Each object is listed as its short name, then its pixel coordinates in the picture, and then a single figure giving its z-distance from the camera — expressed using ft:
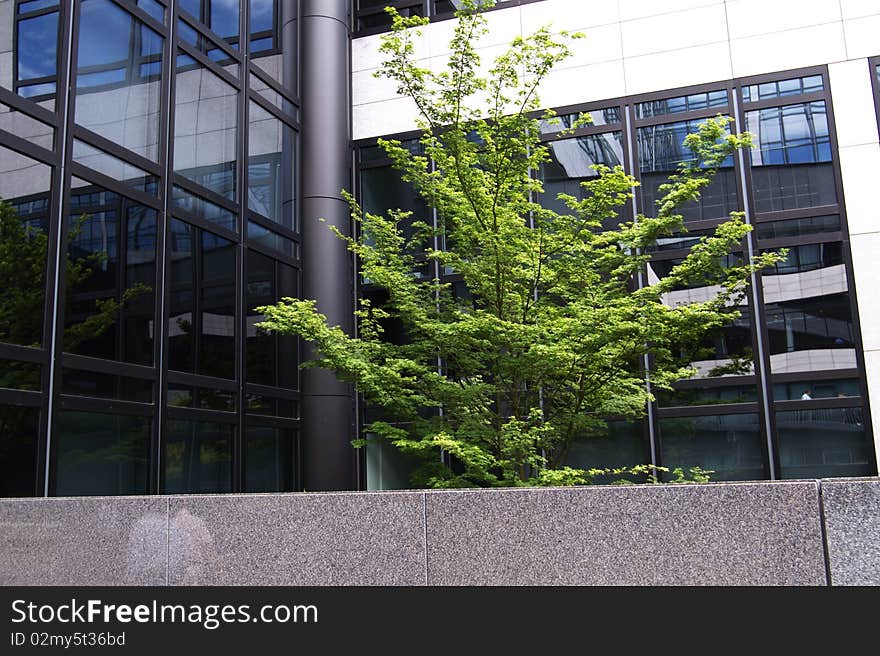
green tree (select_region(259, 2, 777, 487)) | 35.06
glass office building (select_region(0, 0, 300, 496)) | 38.99
